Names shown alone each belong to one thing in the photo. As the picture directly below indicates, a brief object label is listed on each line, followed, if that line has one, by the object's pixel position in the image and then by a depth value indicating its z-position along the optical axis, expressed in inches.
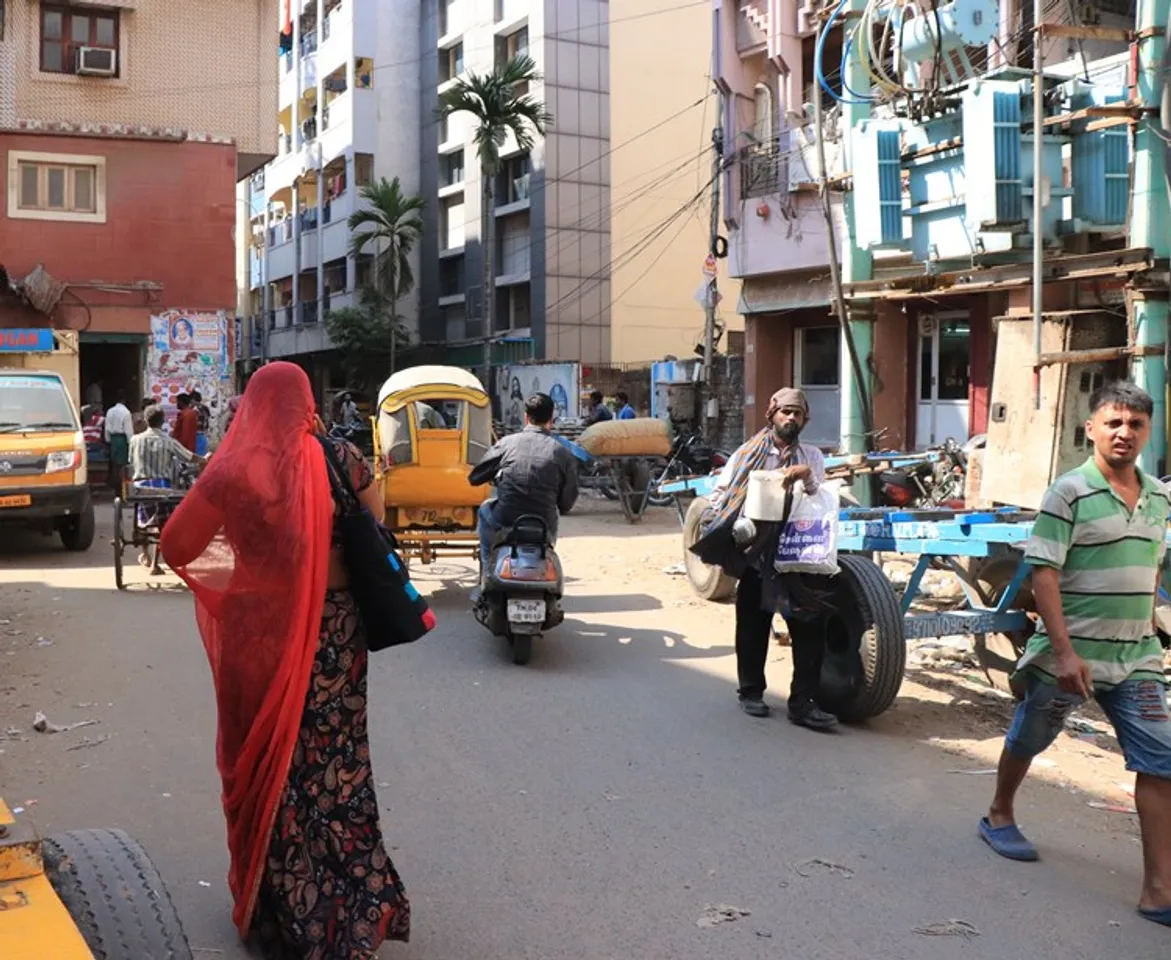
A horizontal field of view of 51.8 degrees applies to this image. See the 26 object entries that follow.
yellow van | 502.6
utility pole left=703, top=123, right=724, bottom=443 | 950.4
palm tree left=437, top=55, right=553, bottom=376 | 1409.9
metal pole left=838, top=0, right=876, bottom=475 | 465.4
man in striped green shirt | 164.7
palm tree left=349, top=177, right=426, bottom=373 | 1672.0
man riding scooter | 322.3
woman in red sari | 143.4
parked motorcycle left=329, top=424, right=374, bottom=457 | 903.3
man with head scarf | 253.6
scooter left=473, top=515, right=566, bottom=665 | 313.4
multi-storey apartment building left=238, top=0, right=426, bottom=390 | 1824.6
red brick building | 900.0
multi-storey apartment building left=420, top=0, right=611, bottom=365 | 1508.4
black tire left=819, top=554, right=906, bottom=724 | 250.1
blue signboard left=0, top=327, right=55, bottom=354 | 868.6
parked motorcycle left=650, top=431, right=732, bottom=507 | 755.4
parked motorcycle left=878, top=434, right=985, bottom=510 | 443.2
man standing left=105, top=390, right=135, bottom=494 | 780.6
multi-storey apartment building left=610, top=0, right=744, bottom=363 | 1553.9
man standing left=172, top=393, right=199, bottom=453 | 673.0
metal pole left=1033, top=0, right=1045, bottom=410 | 354.6
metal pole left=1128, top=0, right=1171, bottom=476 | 339.6
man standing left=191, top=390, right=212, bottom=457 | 724.2
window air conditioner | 908.6
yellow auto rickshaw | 406.3
